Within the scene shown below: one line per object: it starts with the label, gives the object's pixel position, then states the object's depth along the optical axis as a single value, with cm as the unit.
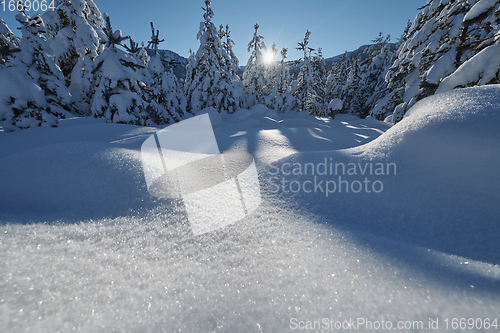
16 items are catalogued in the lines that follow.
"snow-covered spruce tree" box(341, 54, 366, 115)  2139
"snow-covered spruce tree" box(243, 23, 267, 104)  1923
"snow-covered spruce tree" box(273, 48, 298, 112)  1742
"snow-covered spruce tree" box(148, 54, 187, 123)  1179
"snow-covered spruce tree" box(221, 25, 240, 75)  2005
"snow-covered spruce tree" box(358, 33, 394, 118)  1923
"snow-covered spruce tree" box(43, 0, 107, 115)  1105
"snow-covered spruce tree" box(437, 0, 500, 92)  335
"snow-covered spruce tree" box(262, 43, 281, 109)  1762
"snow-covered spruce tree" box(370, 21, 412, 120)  1120
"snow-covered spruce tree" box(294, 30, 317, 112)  1648
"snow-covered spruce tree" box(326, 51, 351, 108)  2539
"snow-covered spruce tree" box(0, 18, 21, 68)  1243
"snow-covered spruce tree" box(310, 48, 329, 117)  1639
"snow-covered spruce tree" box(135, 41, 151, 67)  1662
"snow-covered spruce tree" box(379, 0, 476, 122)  624
